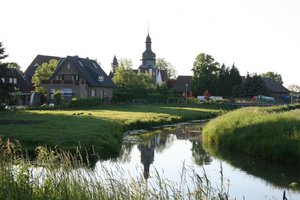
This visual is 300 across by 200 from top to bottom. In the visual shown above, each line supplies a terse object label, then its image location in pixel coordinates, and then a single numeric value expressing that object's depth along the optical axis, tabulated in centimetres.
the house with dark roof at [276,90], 10011
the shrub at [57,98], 5812
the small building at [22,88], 7325
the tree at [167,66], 15025
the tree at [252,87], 8969
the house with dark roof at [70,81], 6838
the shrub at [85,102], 5611
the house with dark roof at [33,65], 8644
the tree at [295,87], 17100
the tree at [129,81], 8138
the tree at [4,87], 4319
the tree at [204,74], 9469
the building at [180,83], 10862
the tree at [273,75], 14612
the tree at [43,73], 7388
